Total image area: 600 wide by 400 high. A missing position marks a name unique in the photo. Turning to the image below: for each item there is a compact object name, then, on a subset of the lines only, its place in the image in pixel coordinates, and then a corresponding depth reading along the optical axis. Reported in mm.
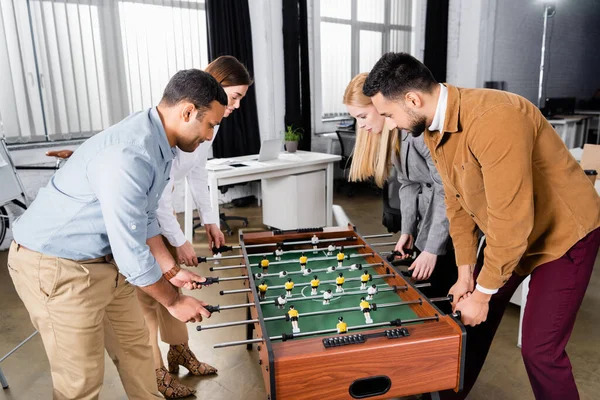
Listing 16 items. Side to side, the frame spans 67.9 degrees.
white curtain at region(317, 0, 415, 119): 6273
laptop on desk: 4238
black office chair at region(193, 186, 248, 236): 4453
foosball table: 1139
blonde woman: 1895
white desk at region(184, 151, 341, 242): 3662
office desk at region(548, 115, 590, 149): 6894
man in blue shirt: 1156
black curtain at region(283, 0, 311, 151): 5492
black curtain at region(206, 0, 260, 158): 5062
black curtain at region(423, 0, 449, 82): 6617
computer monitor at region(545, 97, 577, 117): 7293
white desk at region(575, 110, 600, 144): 7953
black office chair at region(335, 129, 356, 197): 5660
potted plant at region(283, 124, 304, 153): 4672
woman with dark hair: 1894
